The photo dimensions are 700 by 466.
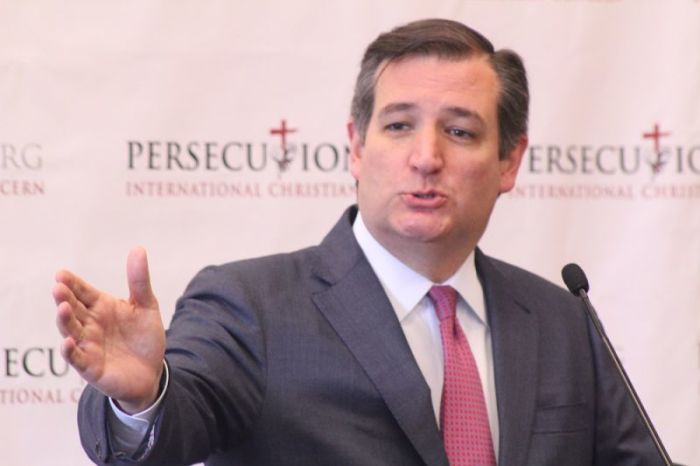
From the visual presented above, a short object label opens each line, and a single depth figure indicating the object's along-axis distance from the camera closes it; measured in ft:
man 15.39
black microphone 13.60
